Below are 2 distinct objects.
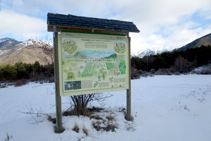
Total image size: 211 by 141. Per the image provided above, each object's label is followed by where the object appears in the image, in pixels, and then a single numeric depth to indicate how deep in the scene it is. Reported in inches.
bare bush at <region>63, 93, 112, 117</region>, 146.2
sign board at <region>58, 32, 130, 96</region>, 118.8
